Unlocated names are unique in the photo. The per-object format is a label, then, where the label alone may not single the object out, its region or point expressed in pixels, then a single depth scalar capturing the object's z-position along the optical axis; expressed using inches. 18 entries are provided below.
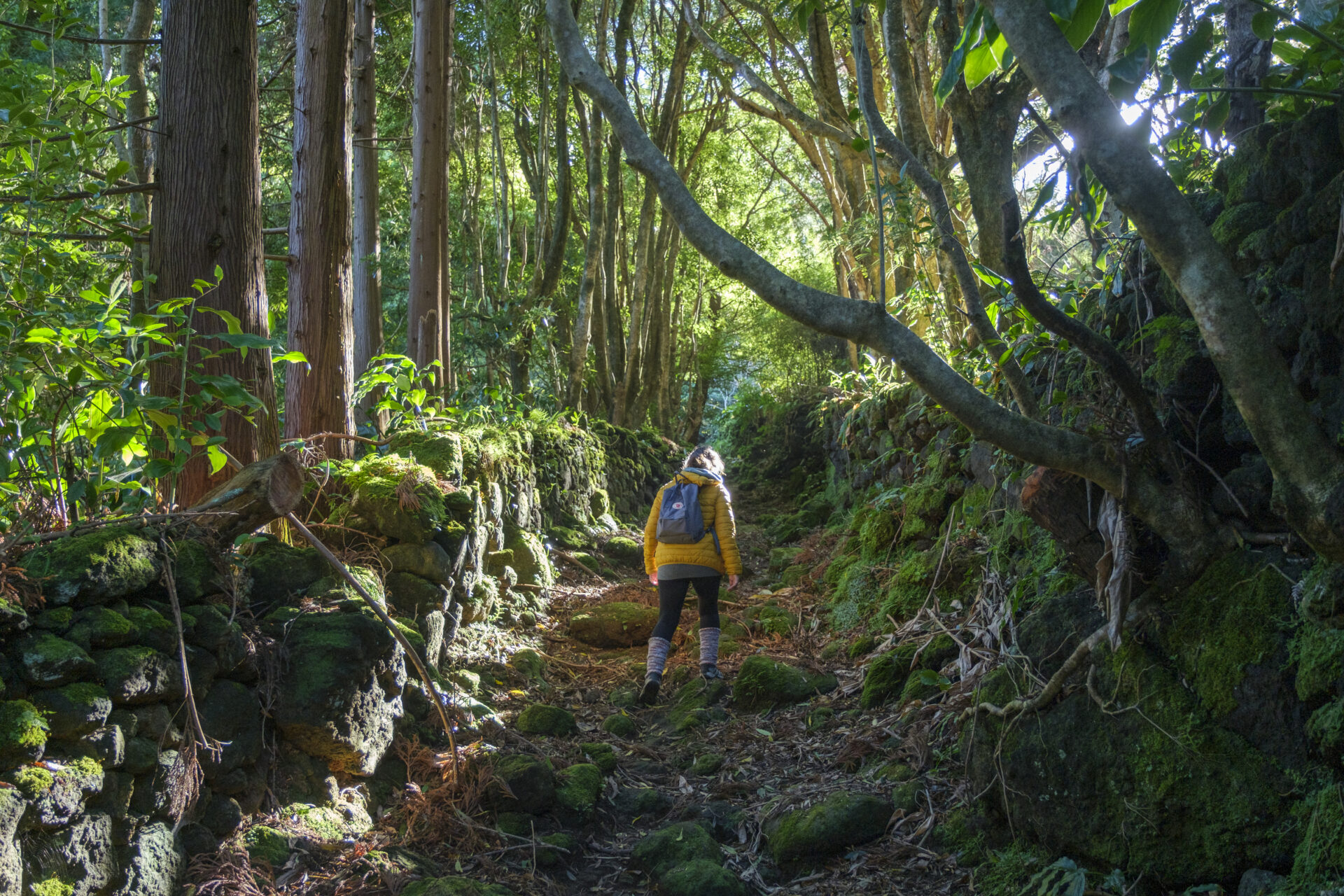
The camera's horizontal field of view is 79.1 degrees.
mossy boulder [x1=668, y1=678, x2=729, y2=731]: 209.8
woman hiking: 241.8
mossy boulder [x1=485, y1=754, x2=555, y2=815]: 149.0
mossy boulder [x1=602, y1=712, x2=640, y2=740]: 205.6
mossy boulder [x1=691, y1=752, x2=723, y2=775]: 182.5
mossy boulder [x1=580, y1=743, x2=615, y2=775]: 178.9
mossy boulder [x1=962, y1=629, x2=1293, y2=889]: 102.3
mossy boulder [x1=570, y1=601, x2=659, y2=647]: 276.1
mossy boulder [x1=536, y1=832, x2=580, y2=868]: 140.4
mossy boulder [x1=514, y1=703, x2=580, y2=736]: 192.9
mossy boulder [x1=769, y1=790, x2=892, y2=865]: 143.1
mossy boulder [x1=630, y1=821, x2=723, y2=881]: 140.0
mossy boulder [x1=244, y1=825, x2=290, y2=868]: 115.3
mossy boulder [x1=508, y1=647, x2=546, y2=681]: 232.4
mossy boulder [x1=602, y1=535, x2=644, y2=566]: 385.1
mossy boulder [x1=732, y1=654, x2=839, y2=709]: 213.5
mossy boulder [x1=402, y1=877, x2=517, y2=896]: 114.8
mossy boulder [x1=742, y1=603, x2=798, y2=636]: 274.5
